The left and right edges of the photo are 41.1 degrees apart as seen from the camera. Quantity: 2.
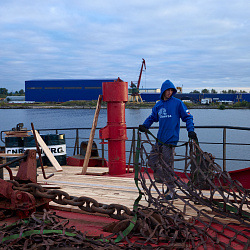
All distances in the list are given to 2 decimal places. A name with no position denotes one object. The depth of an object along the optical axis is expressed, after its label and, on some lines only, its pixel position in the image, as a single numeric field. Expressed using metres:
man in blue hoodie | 5.55
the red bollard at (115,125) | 8.09
